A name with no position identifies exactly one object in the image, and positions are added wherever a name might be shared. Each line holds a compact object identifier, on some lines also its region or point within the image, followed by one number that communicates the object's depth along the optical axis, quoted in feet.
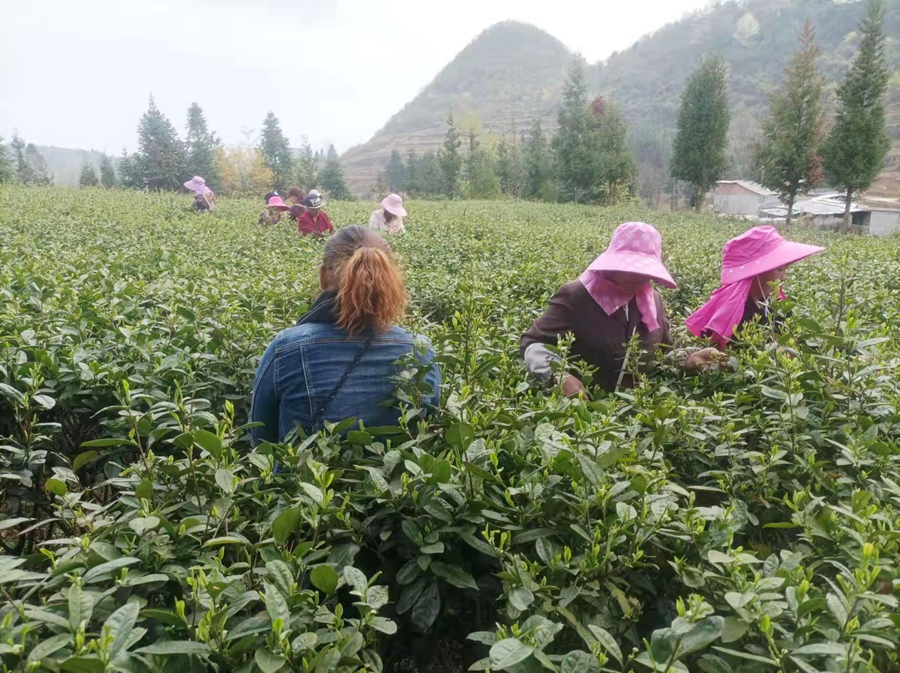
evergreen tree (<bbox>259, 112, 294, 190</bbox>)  183.21
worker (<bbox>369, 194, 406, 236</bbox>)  28.32
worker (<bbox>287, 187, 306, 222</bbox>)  32.35
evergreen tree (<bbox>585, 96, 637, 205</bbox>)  123.34
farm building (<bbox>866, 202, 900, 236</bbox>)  150.93
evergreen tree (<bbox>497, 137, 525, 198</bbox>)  156.15
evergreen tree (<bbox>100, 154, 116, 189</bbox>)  159.63
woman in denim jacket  6.97
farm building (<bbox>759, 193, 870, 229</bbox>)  150.10
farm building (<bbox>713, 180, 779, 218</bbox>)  216.13
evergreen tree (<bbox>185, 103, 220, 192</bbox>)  144.96
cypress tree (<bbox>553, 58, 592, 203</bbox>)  124.77
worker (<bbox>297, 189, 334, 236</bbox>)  27.91
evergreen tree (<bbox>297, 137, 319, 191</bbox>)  149.48
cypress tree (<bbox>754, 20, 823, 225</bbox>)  89.92
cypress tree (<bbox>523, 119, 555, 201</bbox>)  138.21
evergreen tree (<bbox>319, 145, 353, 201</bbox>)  147.54
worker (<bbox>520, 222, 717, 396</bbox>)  9.50
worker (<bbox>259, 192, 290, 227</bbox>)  32.26
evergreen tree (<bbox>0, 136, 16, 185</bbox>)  87.01
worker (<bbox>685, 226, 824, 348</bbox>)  10.12
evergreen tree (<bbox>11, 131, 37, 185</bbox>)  146.12
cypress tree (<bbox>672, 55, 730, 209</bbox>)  110.01
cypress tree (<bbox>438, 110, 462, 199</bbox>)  156.66
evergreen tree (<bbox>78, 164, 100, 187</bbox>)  151.47
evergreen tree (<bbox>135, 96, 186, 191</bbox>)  141.38
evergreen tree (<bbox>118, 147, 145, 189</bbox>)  143.74
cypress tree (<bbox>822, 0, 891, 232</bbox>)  81.97
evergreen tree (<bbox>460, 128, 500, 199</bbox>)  138.10
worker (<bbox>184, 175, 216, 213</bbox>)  41.73
